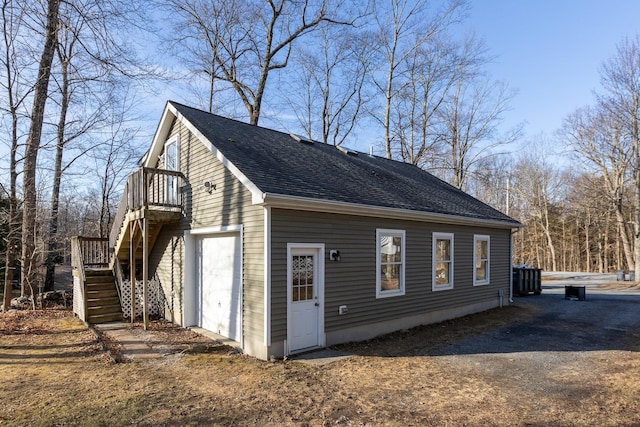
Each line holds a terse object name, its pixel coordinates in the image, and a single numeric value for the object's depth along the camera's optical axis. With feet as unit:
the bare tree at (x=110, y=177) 65.92
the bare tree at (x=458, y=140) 87.86
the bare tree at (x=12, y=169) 36.73
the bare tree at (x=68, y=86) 32.73
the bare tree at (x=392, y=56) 74.38
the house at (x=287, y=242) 23.86
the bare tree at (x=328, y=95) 84.64
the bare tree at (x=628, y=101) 67.72
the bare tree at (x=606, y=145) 75.72
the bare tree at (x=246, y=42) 70.79
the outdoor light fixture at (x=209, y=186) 28.60
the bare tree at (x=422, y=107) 80.18
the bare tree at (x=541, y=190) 120.47
